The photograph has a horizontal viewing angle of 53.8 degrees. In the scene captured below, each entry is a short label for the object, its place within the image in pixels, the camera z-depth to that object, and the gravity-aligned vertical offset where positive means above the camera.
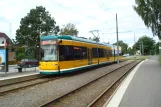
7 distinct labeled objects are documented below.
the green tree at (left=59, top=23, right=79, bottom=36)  45.74 +7.75
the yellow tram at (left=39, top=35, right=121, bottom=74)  11.20 +0.05
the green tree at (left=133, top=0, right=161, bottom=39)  19.09 +4.94
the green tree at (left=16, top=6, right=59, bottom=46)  43.06 +7.94
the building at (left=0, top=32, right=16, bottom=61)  45.43 +4.92
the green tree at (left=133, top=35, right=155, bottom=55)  97.53 +5.84
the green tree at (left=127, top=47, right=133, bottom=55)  101.14 +2.16
